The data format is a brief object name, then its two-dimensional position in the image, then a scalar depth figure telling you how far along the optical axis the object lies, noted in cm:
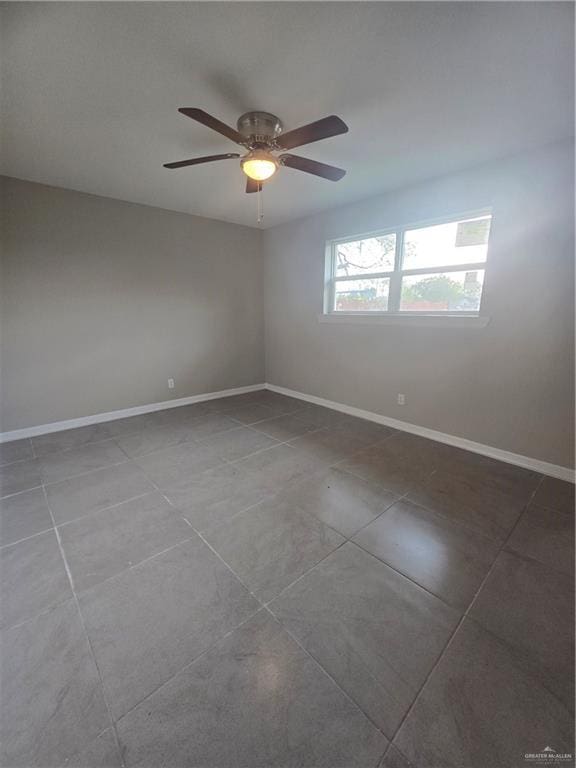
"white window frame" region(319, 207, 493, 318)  280
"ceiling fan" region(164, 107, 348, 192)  173
